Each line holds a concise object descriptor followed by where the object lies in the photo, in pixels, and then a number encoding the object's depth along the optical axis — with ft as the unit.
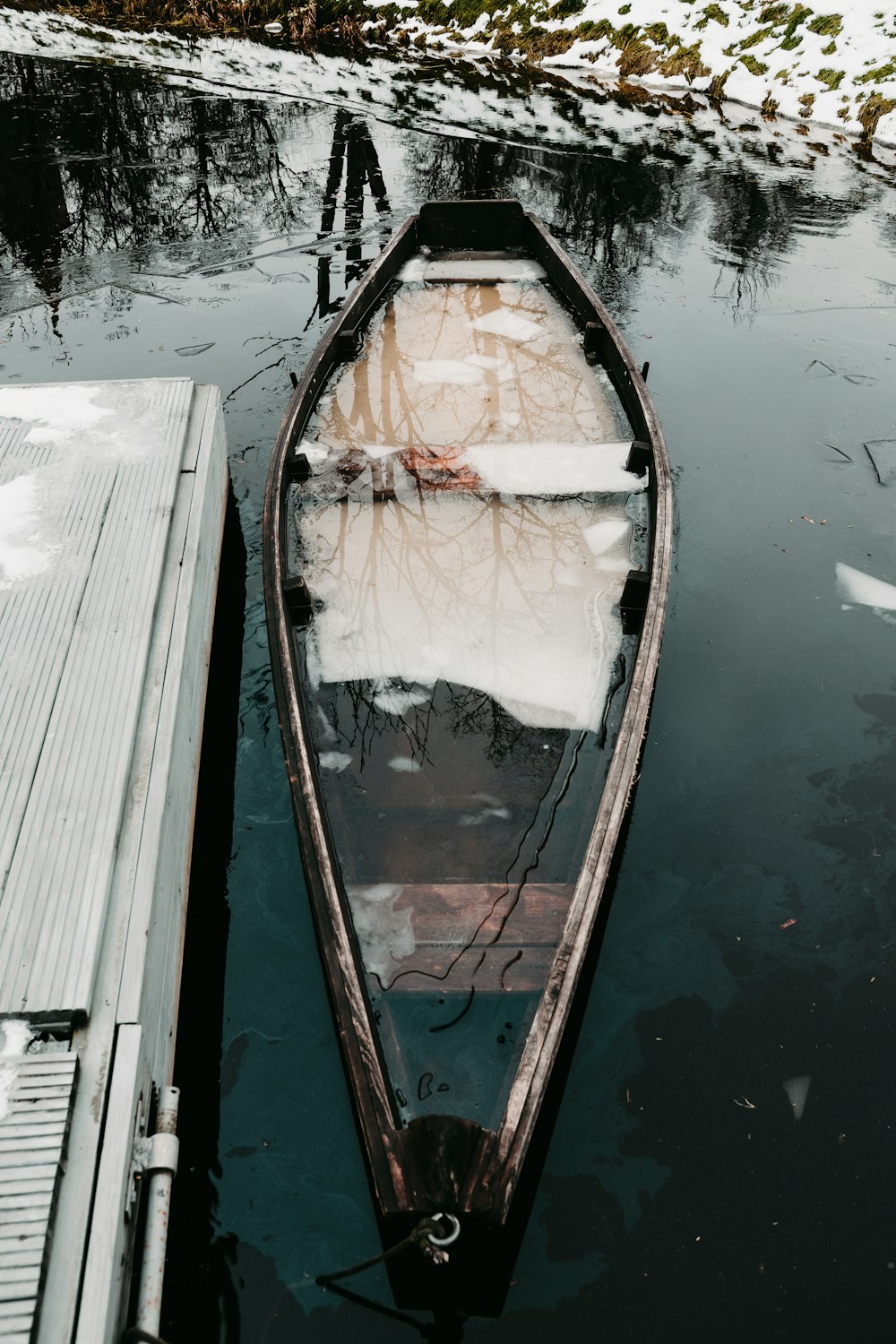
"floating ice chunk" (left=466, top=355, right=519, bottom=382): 23.95
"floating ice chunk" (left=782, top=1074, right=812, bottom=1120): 11.92
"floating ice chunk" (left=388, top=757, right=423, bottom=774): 14.20
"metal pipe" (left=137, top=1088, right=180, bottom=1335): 8.32
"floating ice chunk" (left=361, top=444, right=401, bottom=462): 20.53
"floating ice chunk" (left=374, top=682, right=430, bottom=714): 15.10
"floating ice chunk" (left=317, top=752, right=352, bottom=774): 14.32
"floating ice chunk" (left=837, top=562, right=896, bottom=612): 19.79
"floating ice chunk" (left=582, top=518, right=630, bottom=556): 18.08
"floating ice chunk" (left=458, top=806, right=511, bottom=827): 13.46
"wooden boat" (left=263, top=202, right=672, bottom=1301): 10.50
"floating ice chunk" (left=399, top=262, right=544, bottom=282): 29.09
